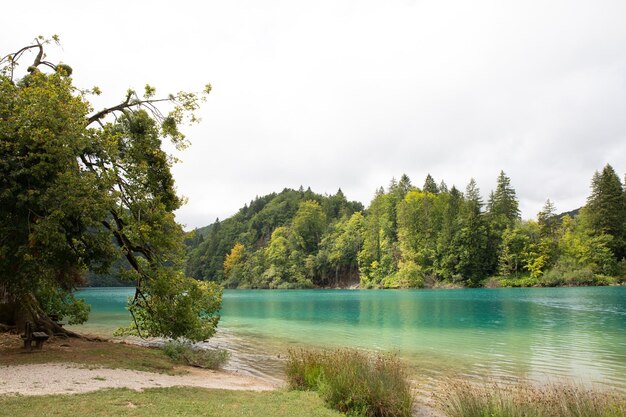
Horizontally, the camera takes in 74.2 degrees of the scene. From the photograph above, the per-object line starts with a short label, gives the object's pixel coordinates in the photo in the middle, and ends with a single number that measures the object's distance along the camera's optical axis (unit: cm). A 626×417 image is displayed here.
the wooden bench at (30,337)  1481
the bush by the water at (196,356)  1677
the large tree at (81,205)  1130
